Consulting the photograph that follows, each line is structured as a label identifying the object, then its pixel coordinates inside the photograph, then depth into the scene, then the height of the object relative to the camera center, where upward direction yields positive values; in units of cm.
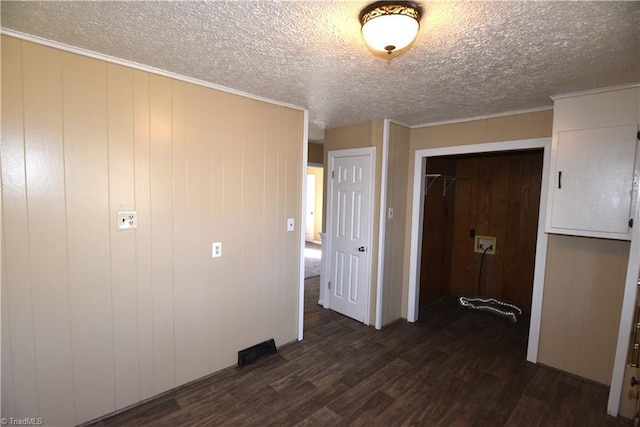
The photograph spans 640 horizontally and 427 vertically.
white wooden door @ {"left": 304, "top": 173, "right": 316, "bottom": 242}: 892 -40
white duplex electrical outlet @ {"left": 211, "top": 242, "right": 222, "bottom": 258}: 248 -49
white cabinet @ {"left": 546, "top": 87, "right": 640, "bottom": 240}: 214 +30
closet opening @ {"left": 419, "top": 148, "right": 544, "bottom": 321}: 405 -39
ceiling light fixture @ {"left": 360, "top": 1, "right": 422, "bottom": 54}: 132 +80
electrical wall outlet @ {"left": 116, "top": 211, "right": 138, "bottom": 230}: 202 -21
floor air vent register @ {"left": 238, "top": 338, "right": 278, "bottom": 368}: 269 -150
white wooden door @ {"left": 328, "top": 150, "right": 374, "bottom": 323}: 353 -47
